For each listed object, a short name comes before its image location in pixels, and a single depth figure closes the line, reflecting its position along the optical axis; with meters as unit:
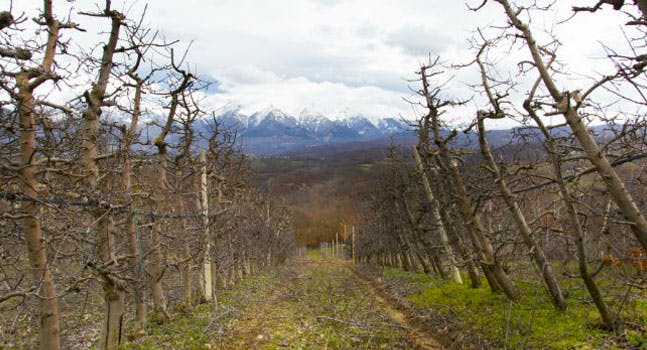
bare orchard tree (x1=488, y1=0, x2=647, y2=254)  6.17
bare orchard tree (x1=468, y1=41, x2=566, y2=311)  10.50
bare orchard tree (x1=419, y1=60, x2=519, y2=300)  12.62
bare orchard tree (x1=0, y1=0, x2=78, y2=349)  5.59
